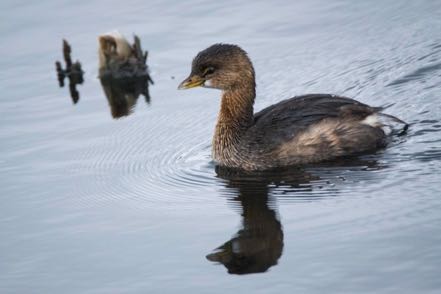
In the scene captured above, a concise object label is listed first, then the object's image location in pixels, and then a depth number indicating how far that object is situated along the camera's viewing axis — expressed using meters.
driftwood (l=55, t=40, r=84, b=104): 13.32
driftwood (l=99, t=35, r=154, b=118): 13.07
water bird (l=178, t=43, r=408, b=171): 10.37
